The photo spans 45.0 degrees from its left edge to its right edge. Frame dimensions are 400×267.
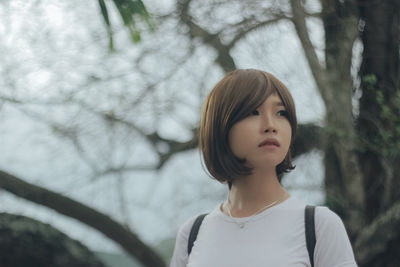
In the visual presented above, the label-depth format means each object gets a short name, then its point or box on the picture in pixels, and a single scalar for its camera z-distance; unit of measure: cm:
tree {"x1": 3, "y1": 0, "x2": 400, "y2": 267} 425
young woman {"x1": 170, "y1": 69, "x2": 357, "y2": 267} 141
